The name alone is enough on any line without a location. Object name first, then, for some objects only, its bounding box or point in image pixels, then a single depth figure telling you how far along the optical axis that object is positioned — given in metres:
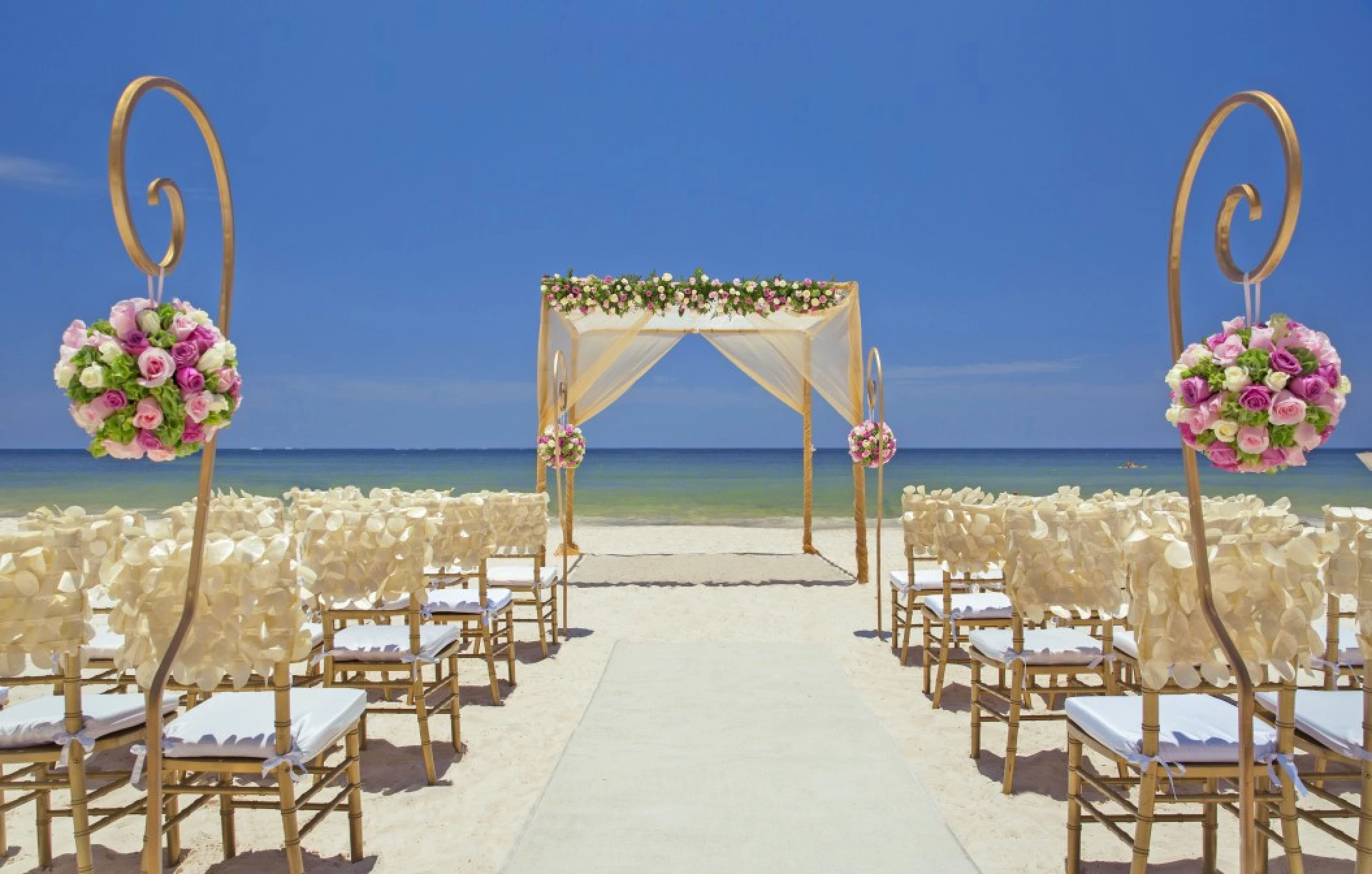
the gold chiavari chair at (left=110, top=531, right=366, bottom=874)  2.11
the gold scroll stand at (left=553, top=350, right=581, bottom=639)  6.08
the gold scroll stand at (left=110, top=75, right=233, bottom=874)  1.69
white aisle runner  2.55
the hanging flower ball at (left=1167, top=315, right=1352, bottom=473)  1.62
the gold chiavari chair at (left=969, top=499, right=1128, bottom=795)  3.06
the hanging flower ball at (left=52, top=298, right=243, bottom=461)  1.62
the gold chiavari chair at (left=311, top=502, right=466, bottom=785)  3.10
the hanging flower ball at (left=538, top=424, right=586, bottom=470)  7.12
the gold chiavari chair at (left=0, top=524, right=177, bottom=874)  2.25
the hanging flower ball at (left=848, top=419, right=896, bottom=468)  6.87
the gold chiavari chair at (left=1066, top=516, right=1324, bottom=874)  2.01
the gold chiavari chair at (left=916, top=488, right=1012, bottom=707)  3.93
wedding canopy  8.23
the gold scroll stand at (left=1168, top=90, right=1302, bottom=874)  1.66
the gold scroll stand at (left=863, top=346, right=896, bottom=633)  6.17
